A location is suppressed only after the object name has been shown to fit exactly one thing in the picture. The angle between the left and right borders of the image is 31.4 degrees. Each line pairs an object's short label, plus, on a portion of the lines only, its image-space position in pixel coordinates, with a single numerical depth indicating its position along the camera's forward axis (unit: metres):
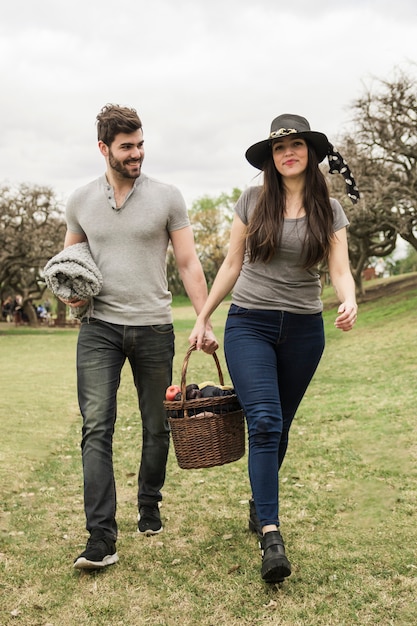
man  4.13
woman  3.95
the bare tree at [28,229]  32.97
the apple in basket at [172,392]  4.18
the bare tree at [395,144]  26.88
